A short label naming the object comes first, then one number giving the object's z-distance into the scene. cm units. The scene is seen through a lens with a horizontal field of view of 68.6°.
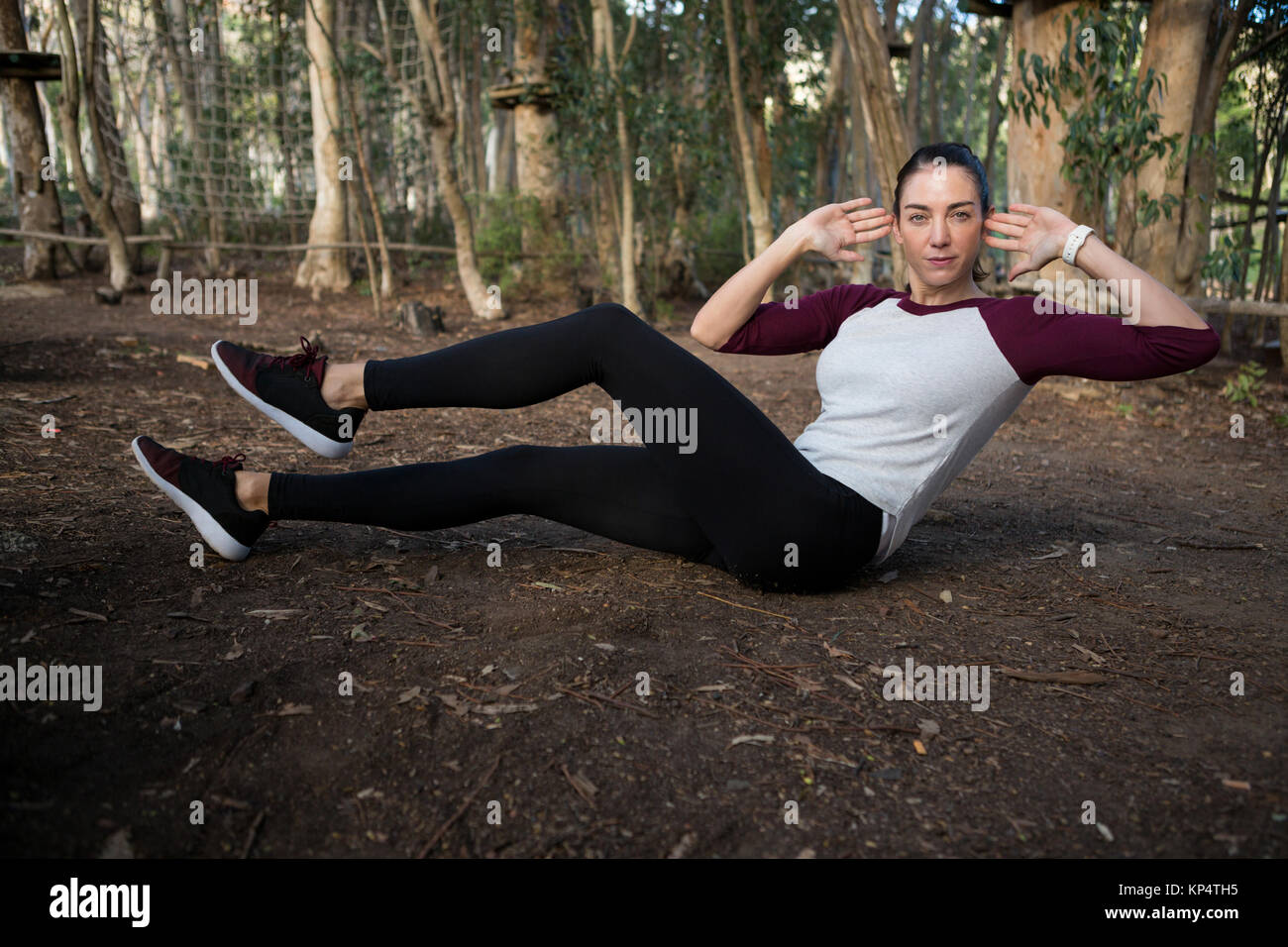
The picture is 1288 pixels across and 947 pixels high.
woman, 210
